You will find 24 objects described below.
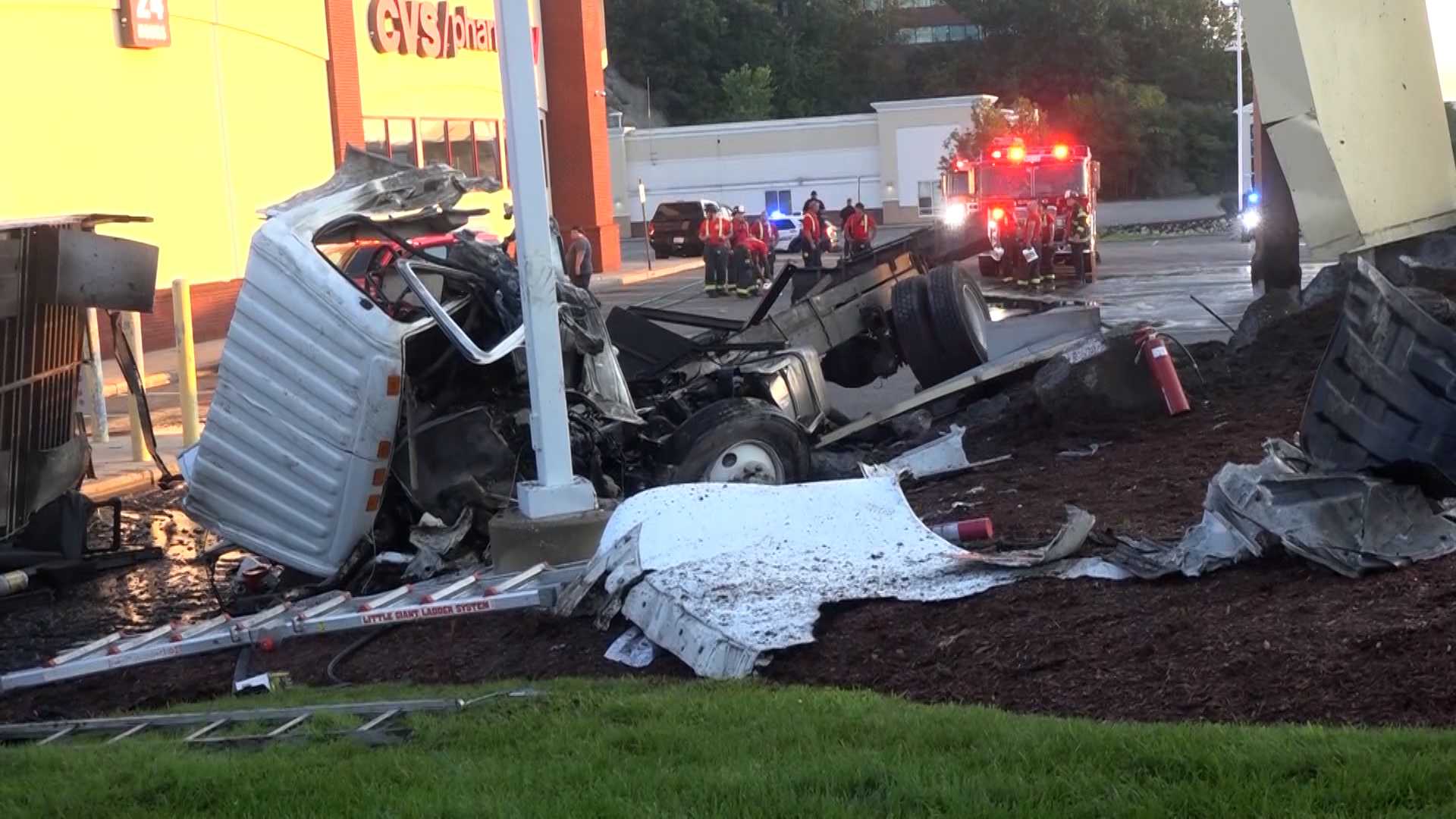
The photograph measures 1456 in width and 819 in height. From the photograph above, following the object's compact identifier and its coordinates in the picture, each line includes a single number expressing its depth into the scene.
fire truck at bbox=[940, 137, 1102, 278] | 30.86
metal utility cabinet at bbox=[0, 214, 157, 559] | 8.80
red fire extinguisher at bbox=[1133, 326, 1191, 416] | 9.79
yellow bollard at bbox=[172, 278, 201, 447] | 13.53
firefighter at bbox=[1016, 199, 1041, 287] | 29.39
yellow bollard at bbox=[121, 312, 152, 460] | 13.02
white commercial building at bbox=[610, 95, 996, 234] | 62.56
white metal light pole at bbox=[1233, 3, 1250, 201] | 45.69
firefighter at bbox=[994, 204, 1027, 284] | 29.67
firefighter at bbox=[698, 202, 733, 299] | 30.70
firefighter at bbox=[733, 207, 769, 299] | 30.45
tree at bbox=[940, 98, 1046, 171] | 52.66
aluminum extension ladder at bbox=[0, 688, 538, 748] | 4.80
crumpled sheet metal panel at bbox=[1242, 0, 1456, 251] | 7.27
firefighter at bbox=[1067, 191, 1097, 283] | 29.59
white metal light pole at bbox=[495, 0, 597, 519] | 7.59
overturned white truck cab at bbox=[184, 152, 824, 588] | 7.83
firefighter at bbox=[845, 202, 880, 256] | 31.00
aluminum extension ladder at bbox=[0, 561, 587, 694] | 6.64
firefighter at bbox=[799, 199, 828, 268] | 30.91
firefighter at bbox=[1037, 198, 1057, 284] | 29.66
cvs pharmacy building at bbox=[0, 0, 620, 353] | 21.48
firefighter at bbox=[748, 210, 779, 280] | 33.97
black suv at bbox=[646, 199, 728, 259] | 47.31
